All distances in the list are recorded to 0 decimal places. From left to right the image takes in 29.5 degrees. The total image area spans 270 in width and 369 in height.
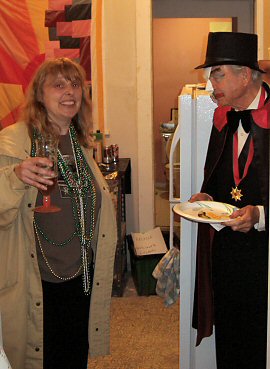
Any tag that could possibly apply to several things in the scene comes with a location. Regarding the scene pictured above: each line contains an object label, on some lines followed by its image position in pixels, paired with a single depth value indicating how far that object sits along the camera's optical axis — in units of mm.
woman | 1920
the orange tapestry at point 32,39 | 3385
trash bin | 3891
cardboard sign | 3971
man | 1991
